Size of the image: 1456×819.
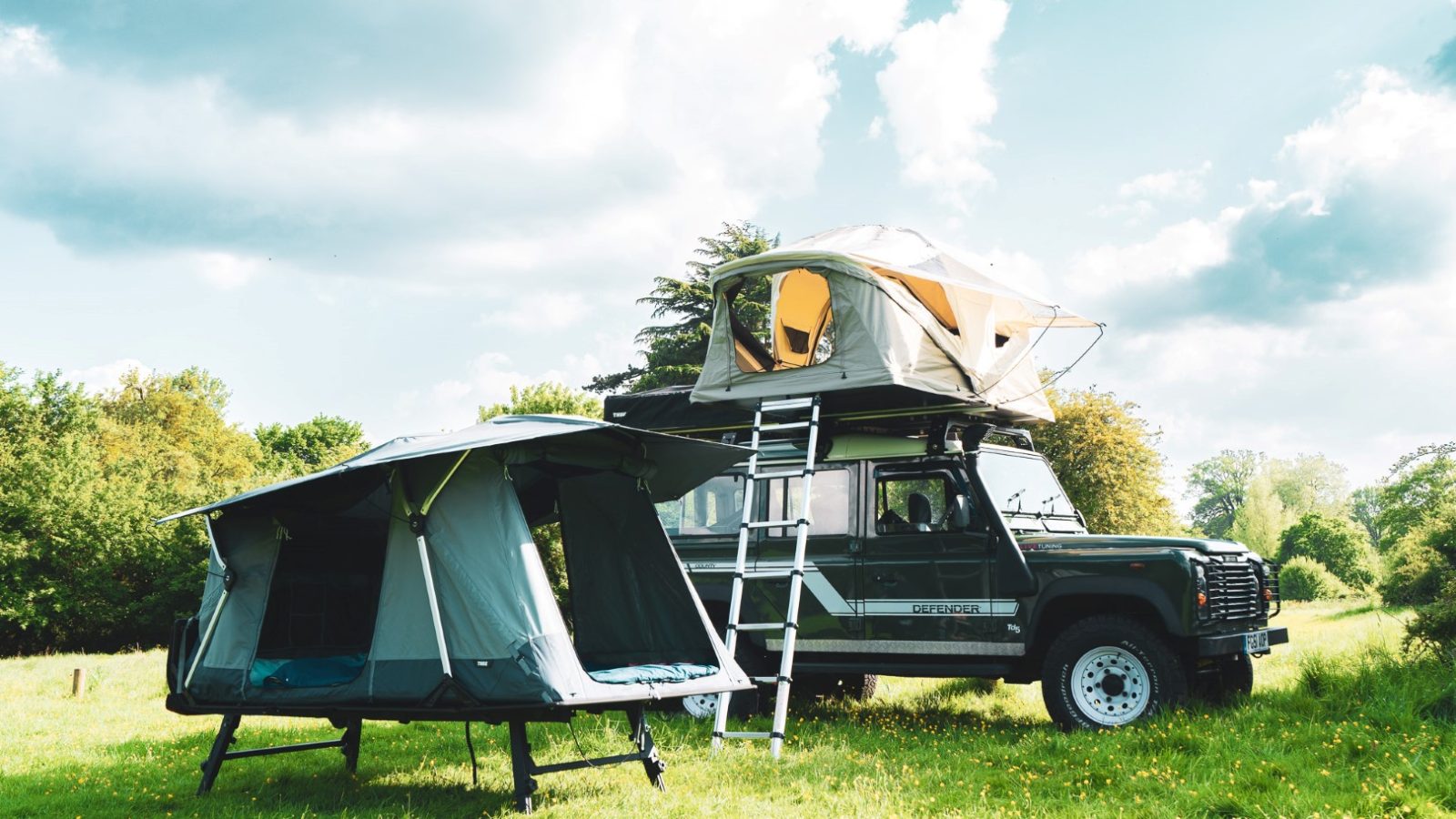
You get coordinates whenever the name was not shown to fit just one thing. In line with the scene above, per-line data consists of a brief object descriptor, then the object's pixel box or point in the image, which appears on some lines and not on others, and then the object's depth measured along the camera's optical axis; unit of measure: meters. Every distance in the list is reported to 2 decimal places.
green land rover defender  8.03
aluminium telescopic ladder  8.29
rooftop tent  9.00
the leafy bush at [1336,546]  34.12
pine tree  31.33
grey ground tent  6.39
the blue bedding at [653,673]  6.61
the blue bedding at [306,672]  7.31
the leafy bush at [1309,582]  29.92
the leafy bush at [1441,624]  8.42
